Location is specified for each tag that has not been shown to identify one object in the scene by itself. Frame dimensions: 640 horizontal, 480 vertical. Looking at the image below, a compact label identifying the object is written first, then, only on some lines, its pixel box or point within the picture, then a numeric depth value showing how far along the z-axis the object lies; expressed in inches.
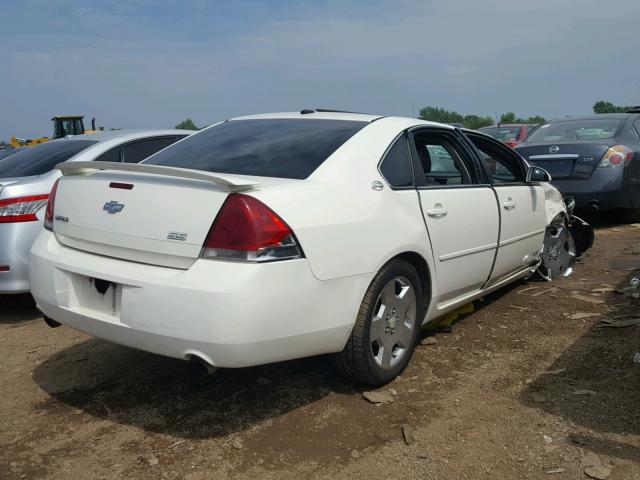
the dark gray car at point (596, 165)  302.0
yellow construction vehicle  1055.4
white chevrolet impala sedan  106.7
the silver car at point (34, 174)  186.5
